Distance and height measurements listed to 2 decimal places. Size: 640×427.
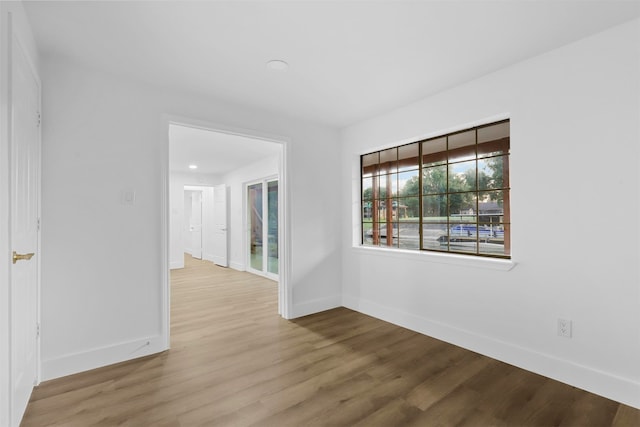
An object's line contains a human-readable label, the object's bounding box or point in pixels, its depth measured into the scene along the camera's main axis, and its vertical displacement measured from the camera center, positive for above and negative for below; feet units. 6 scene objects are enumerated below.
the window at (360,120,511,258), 9.63 +0.79
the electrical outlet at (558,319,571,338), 7.58 -2.77
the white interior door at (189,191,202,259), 31.12 -0.66
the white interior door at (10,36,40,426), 5.53 -0.12
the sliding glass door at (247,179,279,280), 20.84 -0.64
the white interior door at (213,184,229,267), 25.61 -0.57
